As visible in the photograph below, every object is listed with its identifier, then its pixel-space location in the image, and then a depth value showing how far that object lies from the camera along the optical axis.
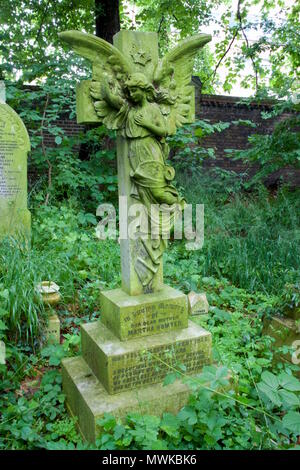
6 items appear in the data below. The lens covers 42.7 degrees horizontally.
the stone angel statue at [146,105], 2.54
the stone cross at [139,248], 2.48
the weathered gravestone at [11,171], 5.12
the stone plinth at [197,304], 3.71
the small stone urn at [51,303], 3.42
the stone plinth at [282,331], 3.17
